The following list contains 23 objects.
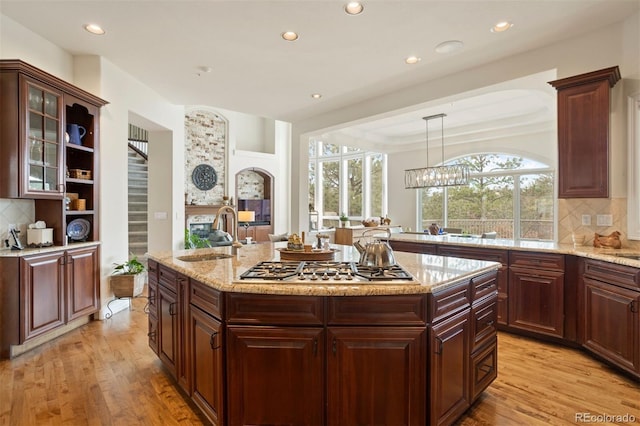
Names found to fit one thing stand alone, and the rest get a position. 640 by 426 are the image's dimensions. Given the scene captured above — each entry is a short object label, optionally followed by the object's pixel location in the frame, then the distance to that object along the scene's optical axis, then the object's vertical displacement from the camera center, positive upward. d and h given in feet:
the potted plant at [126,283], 12.75 -2.72
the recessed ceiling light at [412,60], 11.84 +5.42
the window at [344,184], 32.09 +2.83
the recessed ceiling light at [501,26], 9.62 +5.38
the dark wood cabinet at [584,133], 9.62 +2.32
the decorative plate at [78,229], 11.75 -0.62
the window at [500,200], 22.12 +0.78
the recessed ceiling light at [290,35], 10.28 +5.45
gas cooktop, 5.86 -1.15
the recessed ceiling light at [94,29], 10.09 +5.57
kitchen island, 5.46 -2.29
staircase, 21.97 +0.52
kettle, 6.60 -0.89
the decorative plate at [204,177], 31.91 +3.33
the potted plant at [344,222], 25.17 -0.81
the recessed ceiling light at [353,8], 8.75 +5.41
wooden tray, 7.98 -1.04
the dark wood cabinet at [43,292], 9.19 -2.41
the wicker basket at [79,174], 11.80 +1.35
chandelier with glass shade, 18.16 +1.97
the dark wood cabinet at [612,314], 8.00 -2.65
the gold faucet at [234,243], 9.93 -0.95
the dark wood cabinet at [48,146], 9.36 +2.08
